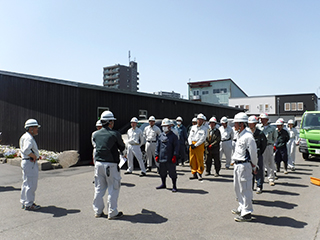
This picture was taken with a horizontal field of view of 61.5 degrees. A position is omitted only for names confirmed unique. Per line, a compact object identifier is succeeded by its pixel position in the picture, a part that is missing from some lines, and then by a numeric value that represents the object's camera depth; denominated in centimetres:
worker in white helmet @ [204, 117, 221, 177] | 957
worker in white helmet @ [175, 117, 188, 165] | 1210
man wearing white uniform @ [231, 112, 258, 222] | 506
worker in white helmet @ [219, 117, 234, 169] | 1101
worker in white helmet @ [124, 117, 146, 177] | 991
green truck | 1332
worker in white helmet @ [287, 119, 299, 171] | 1096
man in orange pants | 891
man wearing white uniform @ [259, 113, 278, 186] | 838
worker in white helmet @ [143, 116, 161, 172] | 1035
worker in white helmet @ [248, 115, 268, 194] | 645
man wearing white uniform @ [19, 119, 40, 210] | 586
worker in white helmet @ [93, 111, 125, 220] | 526
